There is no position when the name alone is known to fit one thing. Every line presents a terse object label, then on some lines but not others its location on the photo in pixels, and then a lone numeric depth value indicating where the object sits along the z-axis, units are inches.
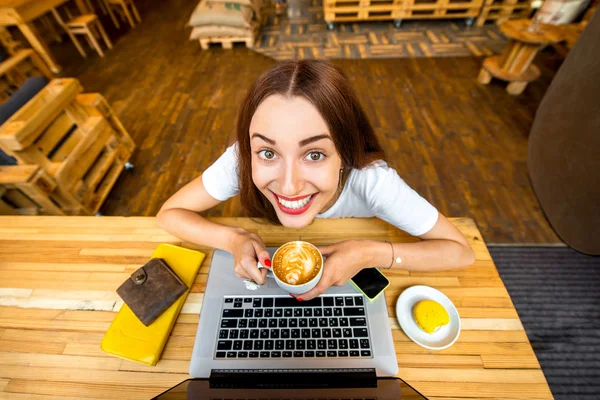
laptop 25.6
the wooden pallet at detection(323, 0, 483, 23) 147.9
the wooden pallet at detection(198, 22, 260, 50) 154.1
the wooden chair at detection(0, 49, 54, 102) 104.0
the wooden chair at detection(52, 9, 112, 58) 147.6
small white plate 26.4
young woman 26.9
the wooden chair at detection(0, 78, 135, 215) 59.2
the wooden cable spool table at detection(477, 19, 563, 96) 96.0
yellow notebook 26.1
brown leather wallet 27.7
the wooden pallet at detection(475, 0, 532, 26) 149.6
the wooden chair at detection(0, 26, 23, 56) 136.9
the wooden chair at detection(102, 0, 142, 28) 181.3
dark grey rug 53.6
